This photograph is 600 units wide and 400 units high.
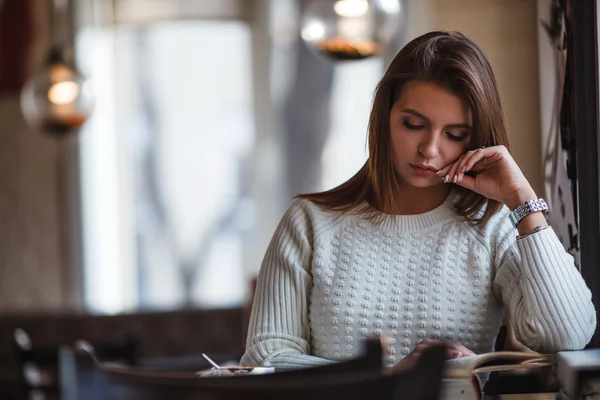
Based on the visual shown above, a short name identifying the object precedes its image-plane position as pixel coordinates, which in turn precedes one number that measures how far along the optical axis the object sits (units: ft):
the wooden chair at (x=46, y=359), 14.27
